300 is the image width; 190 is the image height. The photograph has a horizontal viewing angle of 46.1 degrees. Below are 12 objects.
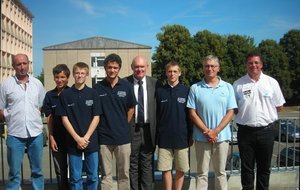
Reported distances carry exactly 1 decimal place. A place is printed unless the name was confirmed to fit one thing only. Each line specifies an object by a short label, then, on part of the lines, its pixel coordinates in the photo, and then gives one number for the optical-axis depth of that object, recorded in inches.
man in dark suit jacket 185.6
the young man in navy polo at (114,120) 175.8
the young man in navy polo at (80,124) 171.2
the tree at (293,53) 1998.0
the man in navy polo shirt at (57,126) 178.7
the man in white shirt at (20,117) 174.6
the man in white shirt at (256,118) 182.9
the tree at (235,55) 1878.7
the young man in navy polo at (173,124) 181.6
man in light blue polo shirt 177.8
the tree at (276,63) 1961.1
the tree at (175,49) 1708.9
